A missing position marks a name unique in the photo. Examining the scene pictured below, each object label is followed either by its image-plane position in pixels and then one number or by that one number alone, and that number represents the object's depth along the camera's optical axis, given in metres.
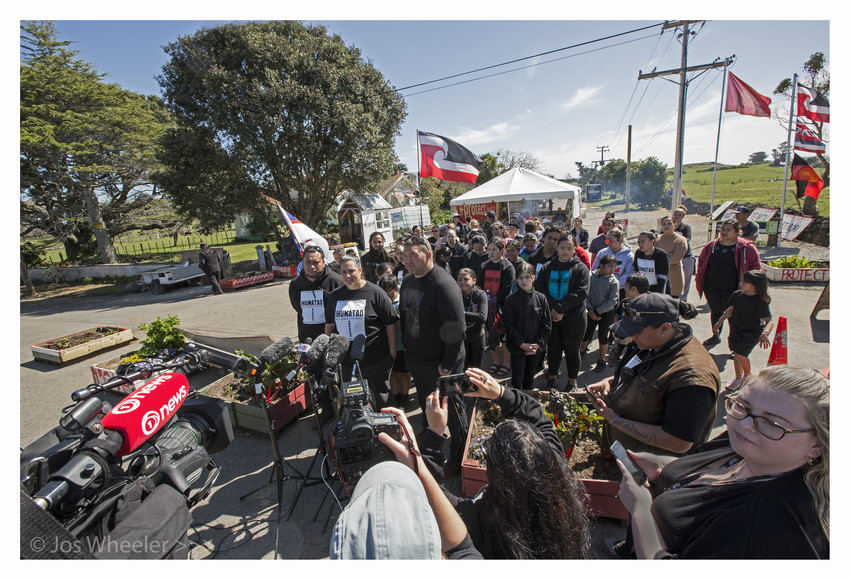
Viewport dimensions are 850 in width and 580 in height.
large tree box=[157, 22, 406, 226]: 12.77
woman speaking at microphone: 3.42
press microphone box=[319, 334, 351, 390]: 2.05
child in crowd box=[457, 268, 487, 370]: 3.75
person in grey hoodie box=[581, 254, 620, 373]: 4.33
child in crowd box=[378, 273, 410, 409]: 4.14
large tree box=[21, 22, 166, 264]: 13.09
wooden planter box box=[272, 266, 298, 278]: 14.07
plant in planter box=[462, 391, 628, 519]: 2.41
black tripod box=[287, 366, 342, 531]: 2.24
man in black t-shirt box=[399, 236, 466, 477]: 2.97
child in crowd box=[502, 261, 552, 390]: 3.58
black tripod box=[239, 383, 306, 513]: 2.54
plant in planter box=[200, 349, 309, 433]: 3.68
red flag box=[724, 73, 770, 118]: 10.34
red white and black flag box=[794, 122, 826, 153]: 9.95
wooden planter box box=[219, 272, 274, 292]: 12.44
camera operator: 0.96
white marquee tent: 12.09
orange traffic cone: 3.81
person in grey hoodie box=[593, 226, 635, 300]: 4.87
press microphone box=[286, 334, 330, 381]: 2.22
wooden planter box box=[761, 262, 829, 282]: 7.64
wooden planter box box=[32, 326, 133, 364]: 6.50
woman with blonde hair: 1.11
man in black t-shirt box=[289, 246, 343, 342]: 3.93
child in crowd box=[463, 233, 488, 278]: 5.28
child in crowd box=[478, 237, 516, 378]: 4.51
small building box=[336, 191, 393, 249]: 18.78
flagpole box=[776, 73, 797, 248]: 10.46
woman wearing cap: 1.86
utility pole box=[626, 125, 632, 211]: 32.19
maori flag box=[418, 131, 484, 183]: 10.79
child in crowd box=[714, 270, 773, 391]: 3.61
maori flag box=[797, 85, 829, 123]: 9.56
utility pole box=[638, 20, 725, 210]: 11.25
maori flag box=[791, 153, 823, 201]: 10.29
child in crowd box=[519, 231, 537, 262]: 5.48
